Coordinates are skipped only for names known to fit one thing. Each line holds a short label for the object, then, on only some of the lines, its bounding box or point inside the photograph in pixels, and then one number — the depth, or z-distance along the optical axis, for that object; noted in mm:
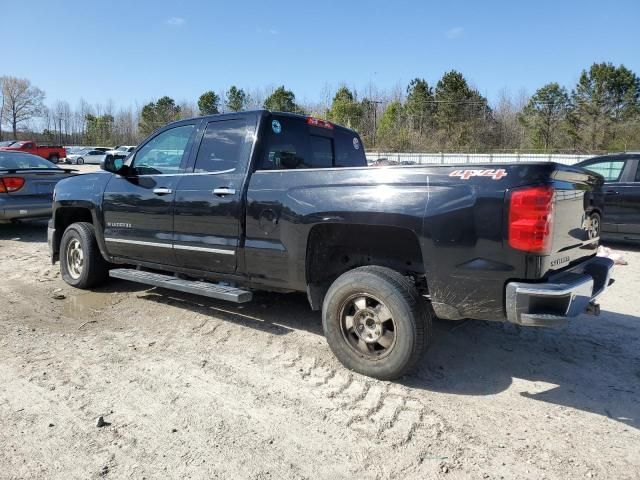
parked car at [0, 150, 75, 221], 9000
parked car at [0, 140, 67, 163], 32531
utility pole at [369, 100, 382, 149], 61375
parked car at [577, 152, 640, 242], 8312
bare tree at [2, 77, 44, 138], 81738
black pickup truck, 3021
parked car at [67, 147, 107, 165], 45500
